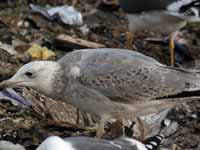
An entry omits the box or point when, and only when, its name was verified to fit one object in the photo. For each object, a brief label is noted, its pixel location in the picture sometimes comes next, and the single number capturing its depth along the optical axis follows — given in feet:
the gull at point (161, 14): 38.77
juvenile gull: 25.82
